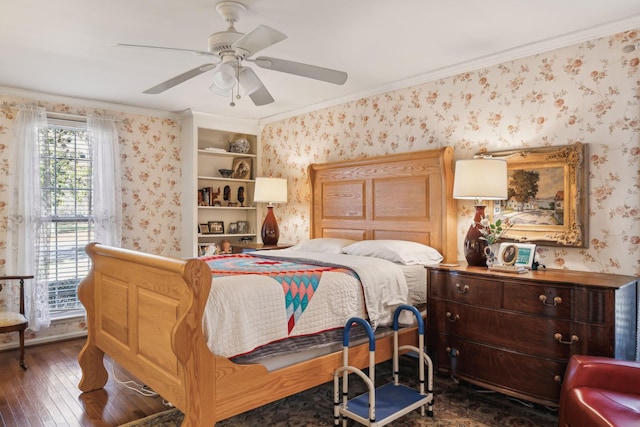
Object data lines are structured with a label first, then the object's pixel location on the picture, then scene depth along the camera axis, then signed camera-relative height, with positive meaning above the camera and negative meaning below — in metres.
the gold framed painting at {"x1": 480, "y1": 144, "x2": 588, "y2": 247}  2.80 +0.09
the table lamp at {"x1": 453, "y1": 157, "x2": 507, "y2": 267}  2.89 +0.16
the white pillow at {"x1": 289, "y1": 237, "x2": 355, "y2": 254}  3.92 -0.33
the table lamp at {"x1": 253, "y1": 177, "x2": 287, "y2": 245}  4.82 +0.15
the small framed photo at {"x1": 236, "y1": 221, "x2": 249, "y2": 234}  5.59 -0.22
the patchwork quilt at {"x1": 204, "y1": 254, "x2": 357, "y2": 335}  2.41 -0.39
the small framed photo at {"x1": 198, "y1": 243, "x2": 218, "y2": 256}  5.01 -0.46
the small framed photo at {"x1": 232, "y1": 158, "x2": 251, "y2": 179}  5.50 +0.52
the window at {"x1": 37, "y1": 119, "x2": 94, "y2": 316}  4.32 +0.02
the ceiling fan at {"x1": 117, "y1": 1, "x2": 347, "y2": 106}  2.16 +0.85
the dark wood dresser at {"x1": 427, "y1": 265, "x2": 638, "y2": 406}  2.29 -0.67
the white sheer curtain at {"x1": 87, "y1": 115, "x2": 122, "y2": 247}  4.55 +0.33
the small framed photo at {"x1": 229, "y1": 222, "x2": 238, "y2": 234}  5.53 -0.23
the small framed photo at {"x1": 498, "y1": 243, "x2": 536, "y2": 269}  2.85 -0.30
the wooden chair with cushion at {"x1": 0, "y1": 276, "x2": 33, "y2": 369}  3.46 -0.90
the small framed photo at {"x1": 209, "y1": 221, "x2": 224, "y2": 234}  5.33 -0.21
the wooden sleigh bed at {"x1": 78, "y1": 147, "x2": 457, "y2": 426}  1.96 -0.49
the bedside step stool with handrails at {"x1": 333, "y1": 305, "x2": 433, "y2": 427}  2.34 -1.12
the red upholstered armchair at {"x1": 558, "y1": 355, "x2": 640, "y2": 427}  1.73 -0.81
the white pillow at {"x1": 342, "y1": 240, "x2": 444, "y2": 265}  3.27 -0.33
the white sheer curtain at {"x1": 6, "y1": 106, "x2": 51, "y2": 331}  4.08 -0.04
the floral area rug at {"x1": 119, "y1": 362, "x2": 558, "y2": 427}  2.54 -1.26
